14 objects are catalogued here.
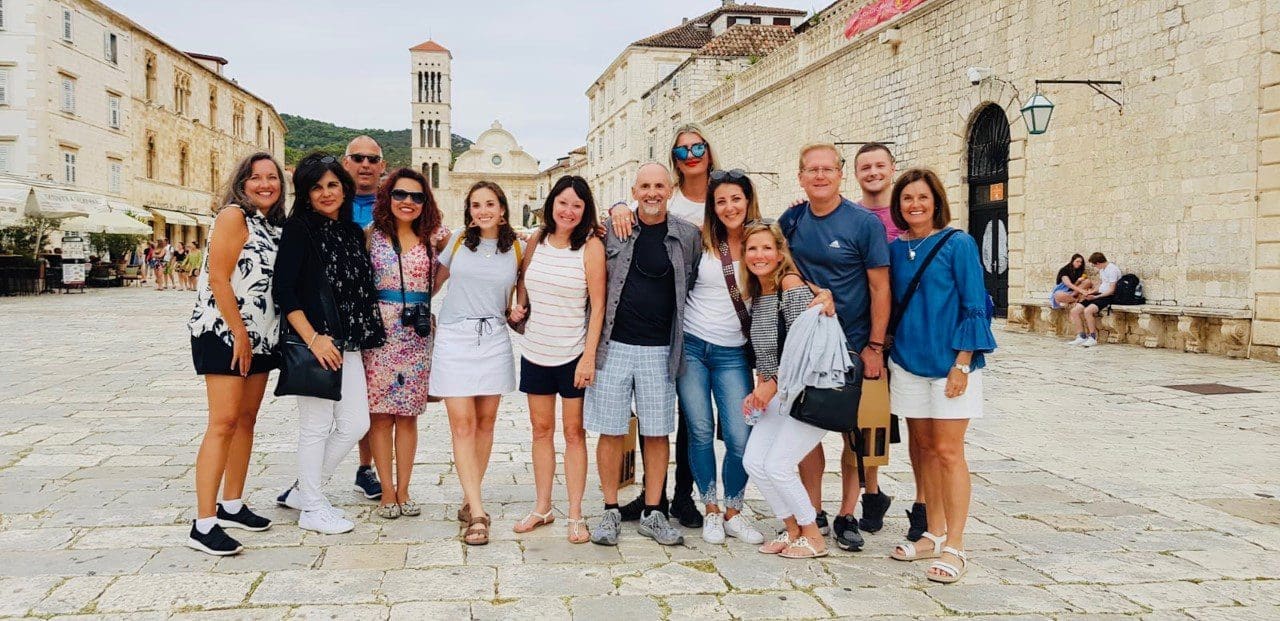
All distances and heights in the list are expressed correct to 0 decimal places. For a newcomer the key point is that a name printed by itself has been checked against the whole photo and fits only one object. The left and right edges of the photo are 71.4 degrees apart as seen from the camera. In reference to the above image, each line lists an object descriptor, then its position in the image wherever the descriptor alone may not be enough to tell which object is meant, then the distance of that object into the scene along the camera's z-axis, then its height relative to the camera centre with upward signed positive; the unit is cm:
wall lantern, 1247 +234
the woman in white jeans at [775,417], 384 -63
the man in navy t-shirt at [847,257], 384 +8
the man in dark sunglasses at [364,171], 494 +57
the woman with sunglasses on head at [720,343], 407 -32
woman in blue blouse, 367 -32
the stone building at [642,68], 4088 +1018
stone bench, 1068 -69
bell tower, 8662 +1601
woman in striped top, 411 -23
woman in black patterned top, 405 -16
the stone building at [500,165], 8662 +1056
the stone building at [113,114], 2888 +608
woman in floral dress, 437 -12
